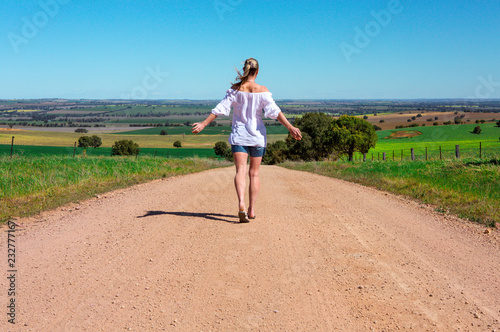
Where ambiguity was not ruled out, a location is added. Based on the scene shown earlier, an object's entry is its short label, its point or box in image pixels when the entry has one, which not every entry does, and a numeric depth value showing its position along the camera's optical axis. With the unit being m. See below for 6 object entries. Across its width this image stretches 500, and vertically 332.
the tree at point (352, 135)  53.19
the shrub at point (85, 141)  79.56
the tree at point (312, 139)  58.47
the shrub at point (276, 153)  70.24
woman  6.32
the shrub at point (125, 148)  63.69
